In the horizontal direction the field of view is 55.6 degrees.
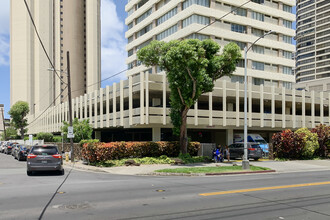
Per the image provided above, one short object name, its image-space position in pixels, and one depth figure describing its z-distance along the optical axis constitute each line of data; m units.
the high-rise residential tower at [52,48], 107.25
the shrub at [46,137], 50.88
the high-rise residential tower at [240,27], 43.19
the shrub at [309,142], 28.97
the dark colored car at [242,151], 27.75
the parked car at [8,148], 42.66
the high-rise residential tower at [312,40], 105.19
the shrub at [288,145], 28.73
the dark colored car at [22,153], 29.84
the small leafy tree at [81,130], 32.38
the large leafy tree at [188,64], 22.33
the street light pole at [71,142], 26.92
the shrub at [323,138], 30.56
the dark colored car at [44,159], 16.81
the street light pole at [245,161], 20.89
